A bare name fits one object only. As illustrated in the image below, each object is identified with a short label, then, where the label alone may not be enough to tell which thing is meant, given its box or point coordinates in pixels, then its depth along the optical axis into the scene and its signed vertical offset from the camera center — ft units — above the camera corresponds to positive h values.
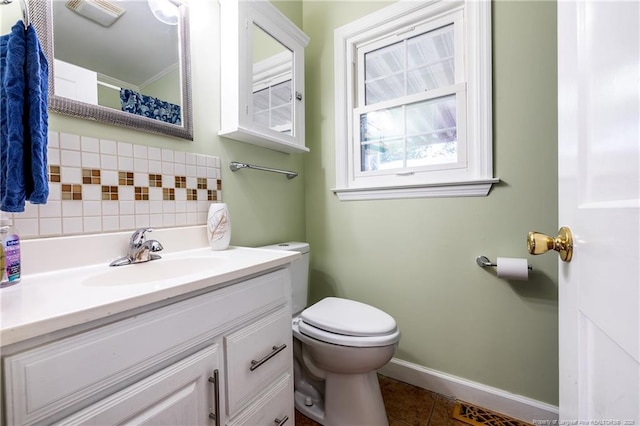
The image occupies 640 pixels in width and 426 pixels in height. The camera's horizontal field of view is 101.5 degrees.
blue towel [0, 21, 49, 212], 1.96 +0.69
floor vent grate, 3.80 -3.16
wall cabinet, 3.90 +2.21
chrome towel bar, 4.20 +0.70
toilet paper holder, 3.97 -0.86
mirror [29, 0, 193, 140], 2.60 +1.73
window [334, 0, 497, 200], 4.10 +1.89
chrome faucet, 2.82 -0.42
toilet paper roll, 3.62 -0.87
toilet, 3.34 -2.02
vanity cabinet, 1.38 -1.06
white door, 1.02 +0.00
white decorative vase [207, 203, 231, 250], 3.58 -0.23
